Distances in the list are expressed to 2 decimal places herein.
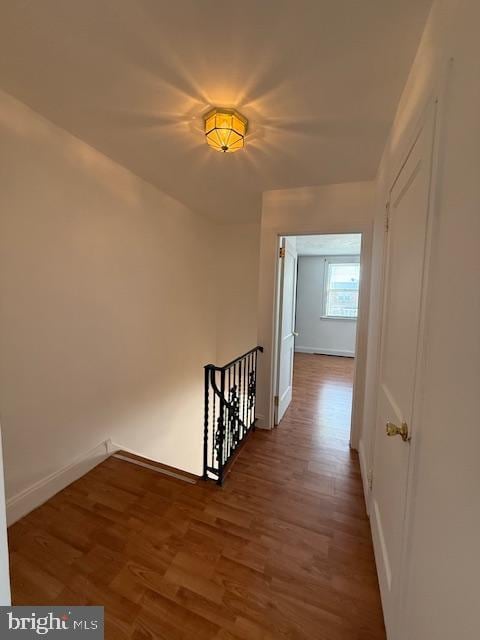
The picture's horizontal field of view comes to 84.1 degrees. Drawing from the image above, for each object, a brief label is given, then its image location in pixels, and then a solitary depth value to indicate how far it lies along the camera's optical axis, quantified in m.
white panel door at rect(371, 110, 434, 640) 0.95
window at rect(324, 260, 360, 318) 6.23
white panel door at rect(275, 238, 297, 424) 2.87
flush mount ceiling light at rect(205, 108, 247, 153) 1.56
